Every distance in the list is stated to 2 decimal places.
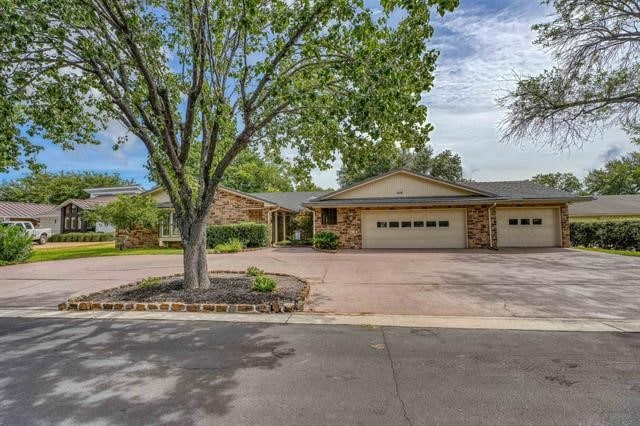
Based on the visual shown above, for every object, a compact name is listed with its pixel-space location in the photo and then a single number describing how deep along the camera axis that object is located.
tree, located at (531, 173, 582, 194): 47.62
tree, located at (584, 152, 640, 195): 40.03
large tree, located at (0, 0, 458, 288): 5.36
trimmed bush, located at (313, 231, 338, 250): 16.78
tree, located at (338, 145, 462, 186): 33.72
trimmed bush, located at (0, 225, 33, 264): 13.38
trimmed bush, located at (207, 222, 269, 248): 18.11
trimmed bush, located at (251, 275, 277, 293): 6.70
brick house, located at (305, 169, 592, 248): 16.36
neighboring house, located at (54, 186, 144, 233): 30.43
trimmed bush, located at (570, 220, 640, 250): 15.28
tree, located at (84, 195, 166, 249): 17.47
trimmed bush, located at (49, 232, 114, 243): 27.62
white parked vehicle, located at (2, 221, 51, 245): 25.56
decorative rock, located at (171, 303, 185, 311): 5.94
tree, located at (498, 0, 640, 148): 10.77
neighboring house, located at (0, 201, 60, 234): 30.33
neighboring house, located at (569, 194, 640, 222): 23.36
